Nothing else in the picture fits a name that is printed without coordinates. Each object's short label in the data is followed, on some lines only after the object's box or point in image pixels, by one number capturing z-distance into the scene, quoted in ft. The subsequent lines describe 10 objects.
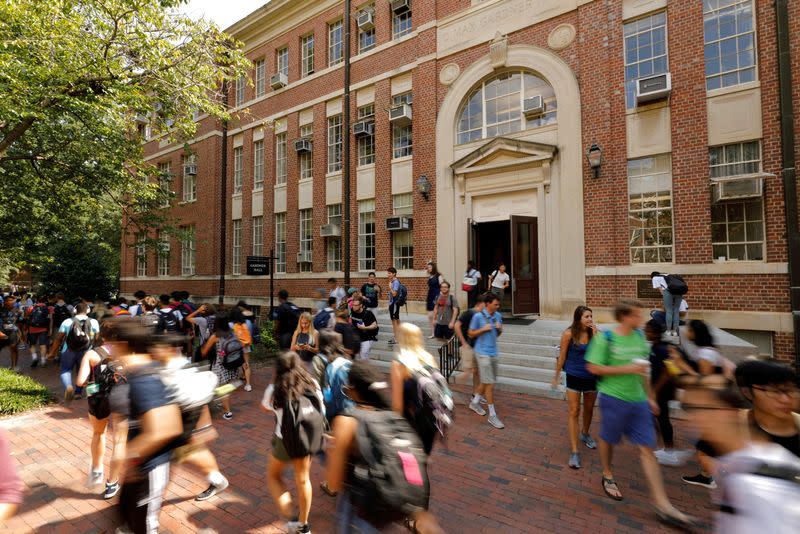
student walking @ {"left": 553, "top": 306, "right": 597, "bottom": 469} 15.07
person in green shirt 11.48
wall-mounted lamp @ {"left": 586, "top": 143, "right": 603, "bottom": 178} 32.83
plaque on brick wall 31.22
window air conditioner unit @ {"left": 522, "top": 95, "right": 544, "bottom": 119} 36.68
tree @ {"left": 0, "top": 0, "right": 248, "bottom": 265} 24.72
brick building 29.27
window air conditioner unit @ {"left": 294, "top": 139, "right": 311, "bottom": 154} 53.21
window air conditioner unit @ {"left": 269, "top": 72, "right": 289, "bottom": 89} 56.65
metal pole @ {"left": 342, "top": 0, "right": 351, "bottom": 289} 43.75
